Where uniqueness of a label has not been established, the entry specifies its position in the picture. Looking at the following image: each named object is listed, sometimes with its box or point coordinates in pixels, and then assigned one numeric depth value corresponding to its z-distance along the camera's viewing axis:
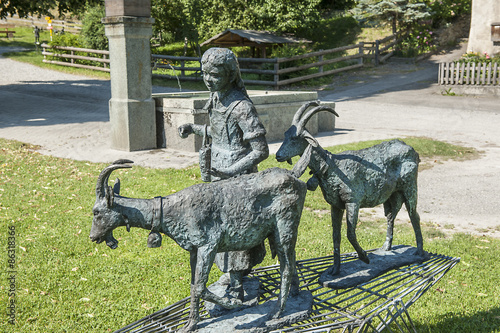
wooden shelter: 23.75
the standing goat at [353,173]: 3.69
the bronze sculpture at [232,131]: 3.68
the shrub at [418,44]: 28.05
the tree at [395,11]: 26.89
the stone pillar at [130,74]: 11.31
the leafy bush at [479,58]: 21.31
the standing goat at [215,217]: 3.03
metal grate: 3.48
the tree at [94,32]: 29.70
